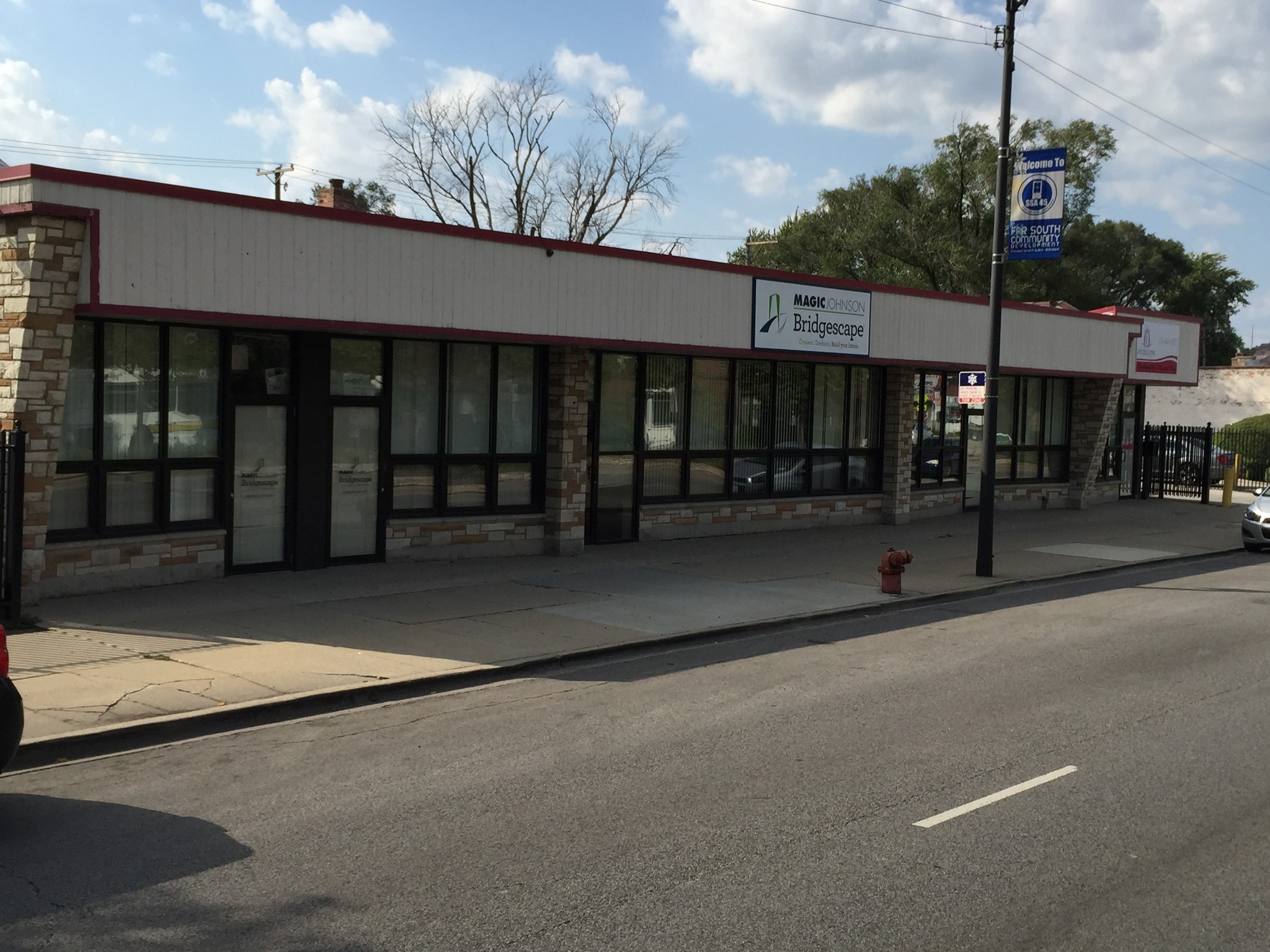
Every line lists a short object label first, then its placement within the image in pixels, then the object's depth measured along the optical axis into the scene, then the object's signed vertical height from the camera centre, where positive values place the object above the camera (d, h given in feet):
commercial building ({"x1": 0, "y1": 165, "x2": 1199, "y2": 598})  40.24 +1.32
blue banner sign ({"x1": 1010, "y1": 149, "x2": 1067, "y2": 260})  54.95 +10.39
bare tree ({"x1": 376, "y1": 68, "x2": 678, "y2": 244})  189.06 +33.64
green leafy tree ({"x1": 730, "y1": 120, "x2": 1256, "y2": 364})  159.53 +28.33
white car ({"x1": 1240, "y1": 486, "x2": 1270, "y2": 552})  69.26 -4.80
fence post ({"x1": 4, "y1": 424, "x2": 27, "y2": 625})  37.52 -3.73
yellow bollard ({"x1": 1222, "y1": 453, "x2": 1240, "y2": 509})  96.99 -3.59
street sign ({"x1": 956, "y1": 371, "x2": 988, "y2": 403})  56.85 +2.11
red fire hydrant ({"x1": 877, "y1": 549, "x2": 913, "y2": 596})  49.32 -5.52
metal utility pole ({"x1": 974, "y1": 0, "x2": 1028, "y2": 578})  54.19 +5.68
